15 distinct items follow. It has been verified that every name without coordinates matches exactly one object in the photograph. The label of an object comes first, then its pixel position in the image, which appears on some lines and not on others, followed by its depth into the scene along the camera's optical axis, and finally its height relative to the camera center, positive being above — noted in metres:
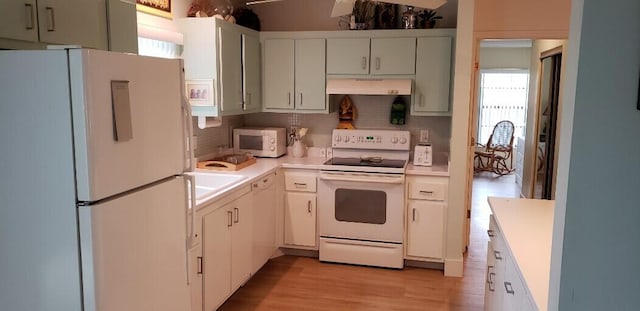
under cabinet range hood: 4.14 +0.15
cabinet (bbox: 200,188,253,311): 3.00 -0.98
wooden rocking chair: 8.98 -0.86
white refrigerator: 1.68 -0.28
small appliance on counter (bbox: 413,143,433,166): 4.24 -0.43
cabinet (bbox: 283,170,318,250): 4.31 -0.93
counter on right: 1.74 -0.60
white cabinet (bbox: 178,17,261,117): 3.77 +0.32
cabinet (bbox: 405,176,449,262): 4.05 -0.92
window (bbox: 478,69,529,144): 9.61 +0.19
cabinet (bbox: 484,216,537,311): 1.82 -0.75
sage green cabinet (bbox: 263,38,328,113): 4.42 +0.25
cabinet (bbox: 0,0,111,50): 1.85 +0.32
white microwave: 4.56 -0.37
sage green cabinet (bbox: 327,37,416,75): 4.21 +0.41
